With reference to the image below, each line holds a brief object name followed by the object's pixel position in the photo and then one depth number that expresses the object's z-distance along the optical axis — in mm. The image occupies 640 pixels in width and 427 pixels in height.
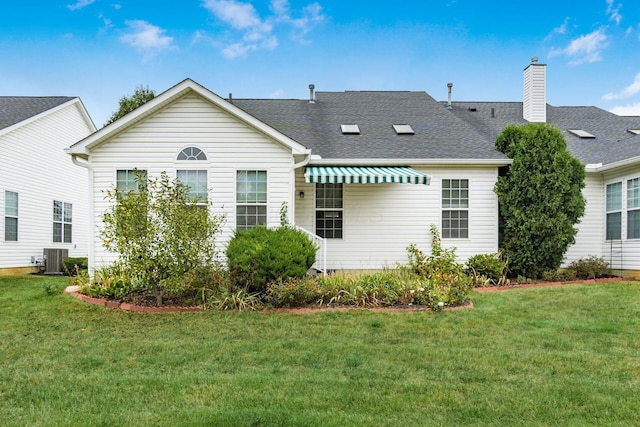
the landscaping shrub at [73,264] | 17172
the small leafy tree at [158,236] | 9672
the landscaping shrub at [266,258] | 9969
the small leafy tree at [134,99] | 32438
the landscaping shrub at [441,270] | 9984
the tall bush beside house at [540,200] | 13211
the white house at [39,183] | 16297
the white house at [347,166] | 12344
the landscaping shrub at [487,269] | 12969
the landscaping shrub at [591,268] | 13891
